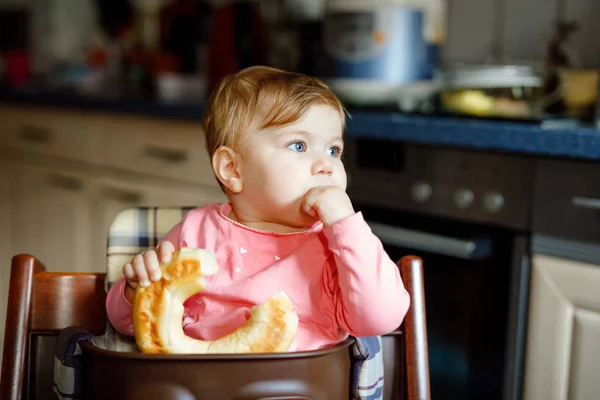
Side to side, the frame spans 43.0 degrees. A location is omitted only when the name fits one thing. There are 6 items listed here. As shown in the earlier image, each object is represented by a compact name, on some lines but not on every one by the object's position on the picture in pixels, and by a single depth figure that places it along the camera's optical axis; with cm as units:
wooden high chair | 84
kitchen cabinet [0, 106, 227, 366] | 219
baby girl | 76
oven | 146
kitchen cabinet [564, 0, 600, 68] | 171
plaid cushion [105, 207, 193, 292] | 99
